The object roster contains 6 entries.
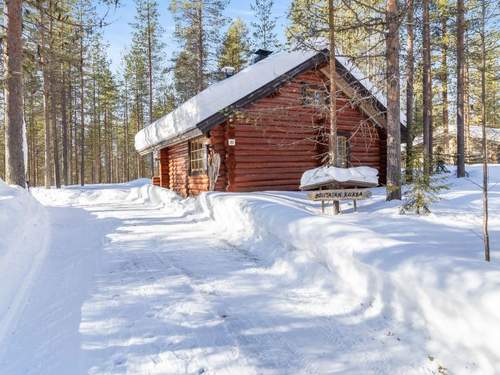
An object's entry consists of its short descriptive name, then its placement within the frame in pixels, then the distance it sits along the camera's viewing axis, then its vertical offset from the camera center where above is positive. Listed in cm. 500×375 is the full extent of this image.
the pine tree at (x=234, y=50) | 2662 +1034
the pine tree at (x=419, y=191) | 686 -27
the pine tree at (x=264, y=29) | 2552 +1141
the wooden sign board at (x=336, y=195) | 780 -36
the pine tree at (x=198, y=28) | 2202 +1045
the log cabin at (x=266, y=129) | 1114 +188
